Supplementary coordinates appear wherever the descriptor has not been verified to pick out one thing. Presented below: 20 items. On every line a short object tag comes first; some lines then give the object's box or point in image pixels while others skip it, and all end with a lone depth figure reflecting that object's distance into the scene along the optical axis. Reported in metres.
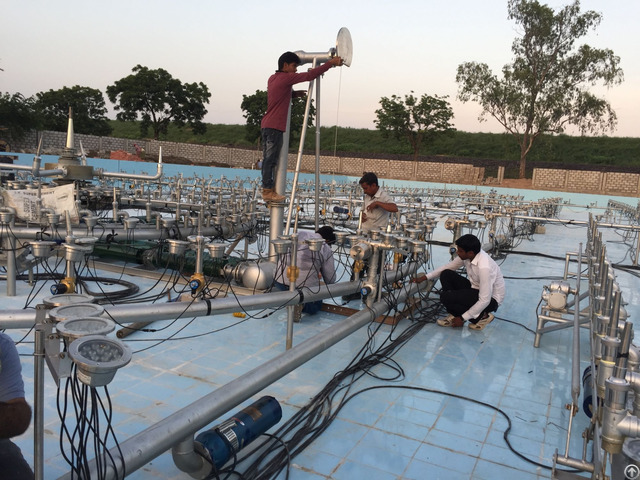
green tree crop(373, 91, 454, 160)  43.62
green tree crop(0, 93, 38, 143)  29.67
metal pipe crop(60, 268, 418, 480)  2.34
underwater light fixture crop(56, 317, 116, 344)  1.70
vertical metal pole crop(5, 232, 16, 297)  5.84
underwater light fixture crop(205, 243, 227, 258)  4.28
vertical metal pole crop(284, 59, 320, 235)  5.41
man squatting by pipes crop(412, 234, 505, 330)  5.60
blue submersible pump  2.82
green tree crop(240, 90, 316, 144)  45.62
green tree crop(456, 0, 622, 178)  39.00
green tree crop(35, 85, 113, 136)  44.81
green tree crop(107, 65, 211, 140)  42.59
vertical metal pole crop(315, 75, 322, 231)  5.62
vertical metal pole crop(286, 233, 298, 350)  4.53
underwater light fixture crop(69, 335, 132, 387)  1.57
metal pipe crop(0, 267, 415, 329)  2.71
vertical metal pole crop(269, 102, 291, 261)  5.89
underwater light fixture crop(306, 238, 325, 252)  4.63
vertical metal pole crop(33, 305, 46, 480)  1.70
